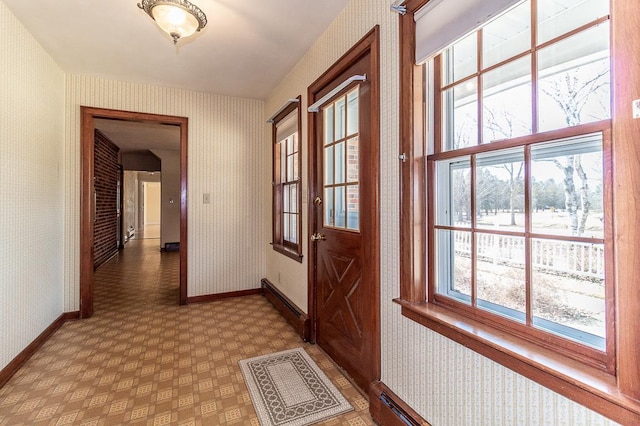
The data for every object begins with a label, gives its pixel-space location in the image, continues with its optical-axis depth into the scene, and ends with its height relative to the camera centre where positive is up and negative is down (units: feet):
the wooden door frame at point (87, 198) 11.02 +0.65
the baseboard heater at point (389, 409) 5.04 -3.46
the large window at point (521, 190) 3.01 +0.29
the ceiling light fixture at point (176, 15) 5.94 +4.08
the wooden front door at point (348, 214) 6.20 +0.00
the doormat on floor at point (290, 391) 5.86 -3.86
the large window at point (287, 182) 10.36 +1.23
